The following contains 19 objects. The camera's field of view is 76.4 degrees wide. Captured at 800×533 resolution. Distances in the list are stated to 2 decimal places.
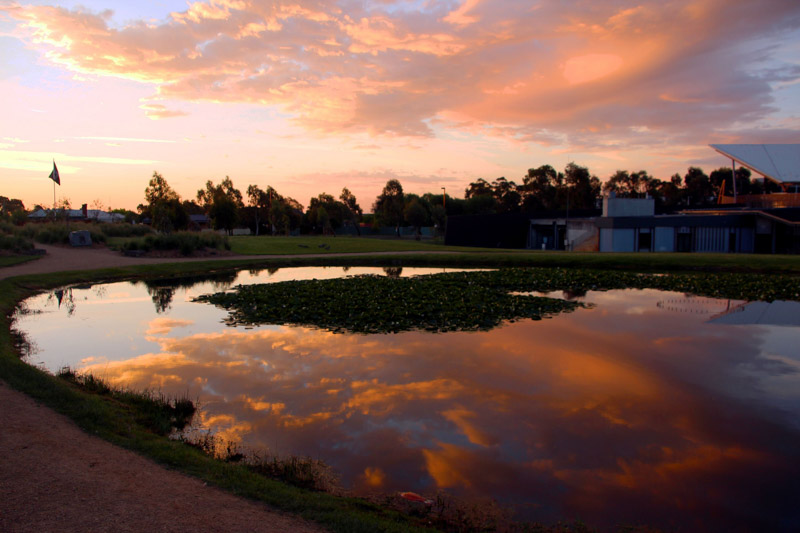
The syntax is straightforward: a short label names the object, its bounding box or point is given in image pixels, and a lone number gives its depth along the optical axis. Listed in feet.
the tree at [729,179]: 277.23
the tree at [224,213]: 202.08
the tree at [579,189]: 271.49
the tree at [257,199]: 288.10
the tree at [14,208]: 176.96
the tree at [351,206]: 297.53
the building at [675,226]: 139.44
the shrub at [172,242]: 109.70
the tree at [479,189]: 347.36
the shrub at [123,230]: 147.06
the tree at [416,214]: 255.91
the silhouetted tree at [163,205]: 133.69
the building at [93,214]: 303.89
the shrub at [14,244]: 92.48
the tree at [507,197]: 305.94
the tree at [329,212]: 280.72
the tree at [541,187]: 287.48
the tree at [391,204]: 277.03
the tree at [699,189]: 283.59
